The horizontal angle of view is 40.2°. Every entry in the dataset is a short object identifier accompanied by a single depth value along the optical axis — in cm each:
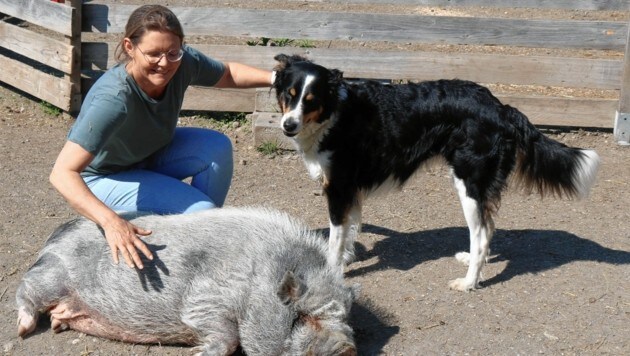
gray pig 396
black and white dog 516
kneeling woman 405
